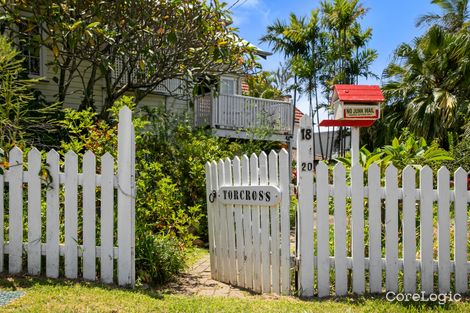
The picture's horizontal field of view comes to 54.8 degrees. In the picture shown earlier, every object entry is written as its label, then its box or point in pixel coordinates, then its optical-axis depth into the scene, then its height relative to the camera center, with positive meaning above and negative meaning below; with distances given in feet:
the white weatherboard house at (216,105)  39.86 +6.30
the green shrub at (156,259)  15.60 -3.29
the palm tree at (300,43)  67.10 +18.17
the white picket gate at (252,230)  14.12 -2.24
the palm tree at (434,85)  44.45 +8.36
